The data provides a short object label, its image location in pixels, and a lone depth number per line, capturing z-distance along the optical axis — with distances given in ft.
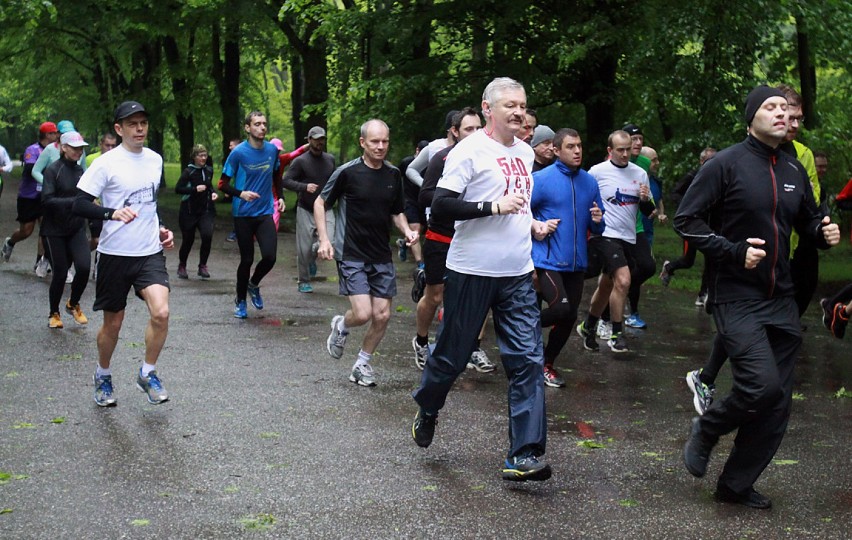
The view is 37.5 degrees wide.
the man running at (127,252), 27.50
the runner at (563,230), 30.76
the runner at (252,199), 42.96
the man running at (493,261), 21.91
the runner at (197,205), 56.54
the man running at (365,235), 30.73
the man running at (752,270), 20.10
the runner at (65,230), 39.65
